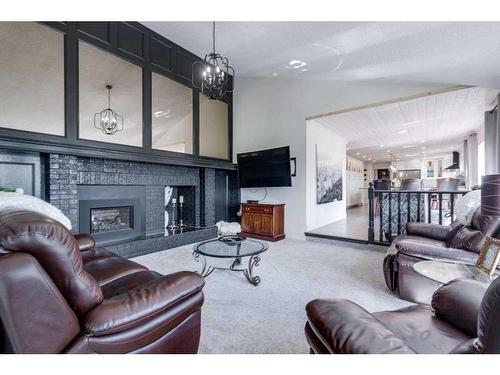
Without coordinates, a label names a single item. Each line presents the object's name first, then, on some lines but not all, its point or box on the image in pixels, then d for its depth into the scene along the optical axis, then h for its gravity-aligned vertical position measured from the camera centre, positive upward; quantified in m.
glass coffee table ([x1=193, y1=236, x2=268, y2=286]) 2.60 -0.68
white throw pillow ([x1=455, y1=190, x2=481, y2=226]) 2.66 -0.23
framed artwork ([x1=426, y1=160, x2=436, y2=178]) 13.67 +0.98
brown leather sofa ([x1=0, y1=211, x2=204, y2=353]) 0.85 -0.49
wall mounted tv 4.81 +0.41
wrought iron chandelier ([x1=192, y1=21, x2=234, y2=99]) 2.78 +1.25
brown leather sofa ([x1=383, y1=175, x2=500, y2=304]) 1.91 -0.58
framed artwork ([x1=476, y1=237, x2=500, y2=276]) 1.56 -0.46
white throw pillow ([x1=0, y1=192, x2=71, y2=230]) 1.71 -0.10
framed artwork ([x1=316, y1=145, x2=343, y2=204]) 5.62 +0.27
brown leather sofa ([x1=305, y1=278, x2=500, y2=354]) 0.74 -0.55
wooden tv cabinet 4.95 -0.68
